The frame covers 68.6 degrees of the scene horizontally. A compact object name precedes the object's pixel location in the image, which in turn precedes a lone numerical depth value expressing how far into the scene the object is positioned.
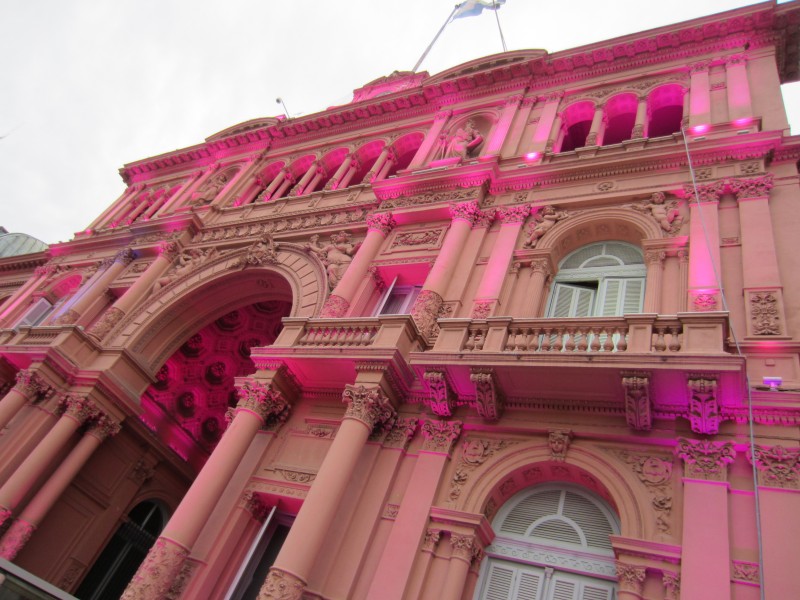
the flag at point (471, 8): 24.78
